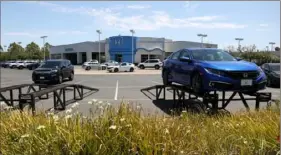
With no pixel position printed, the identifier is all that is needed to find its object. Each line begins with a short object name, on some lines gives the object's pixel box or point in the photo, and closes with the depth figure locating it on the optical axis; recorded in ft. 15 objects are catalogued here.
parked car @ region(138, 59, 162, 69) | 127.73
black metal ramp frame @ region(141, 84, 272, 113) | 18.17
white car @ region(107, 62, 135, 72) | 103.96
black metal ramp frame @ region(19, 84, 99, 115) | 18.15
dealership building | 163.70
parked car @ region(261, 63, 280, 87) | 44.44
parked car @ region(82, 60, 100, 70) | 120.23
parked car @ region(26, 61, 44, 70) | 135.65
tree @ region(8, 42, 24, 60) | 255.15
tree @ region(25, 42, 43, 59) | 244.62
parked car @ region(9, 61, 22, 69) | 162.17
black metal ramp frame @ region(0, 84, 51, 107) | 22.56
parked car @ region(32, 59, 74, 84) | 51.49
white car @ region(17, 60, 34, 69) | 152.10
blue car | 18.30
